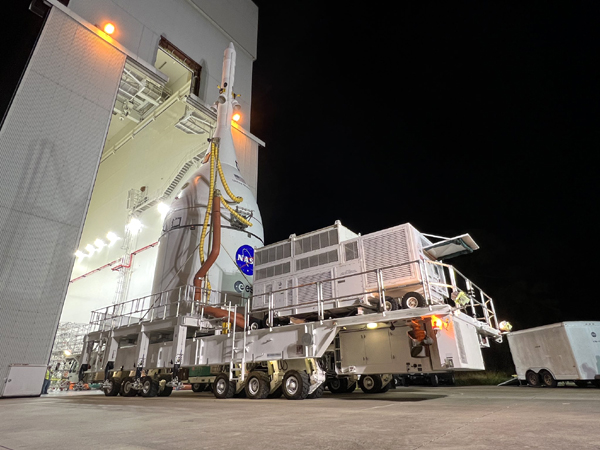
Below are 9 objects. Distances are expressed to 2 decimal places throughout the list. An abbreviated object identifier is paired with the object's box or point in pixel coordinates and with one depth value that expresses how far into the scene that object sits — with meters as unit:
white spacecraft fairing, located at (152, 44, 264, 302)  16.05
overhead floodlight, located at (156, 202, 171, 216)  29.15
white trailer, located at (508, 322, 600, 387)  14.26
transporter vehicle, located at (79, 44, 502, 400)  8.93
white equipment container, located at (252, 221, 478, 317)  10.32
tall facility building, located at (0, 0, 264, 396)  14.46
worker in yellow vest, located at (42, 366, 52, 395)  16.30
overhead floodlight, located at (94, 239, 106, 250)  34.73
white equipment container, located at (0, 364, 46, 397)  13.19
